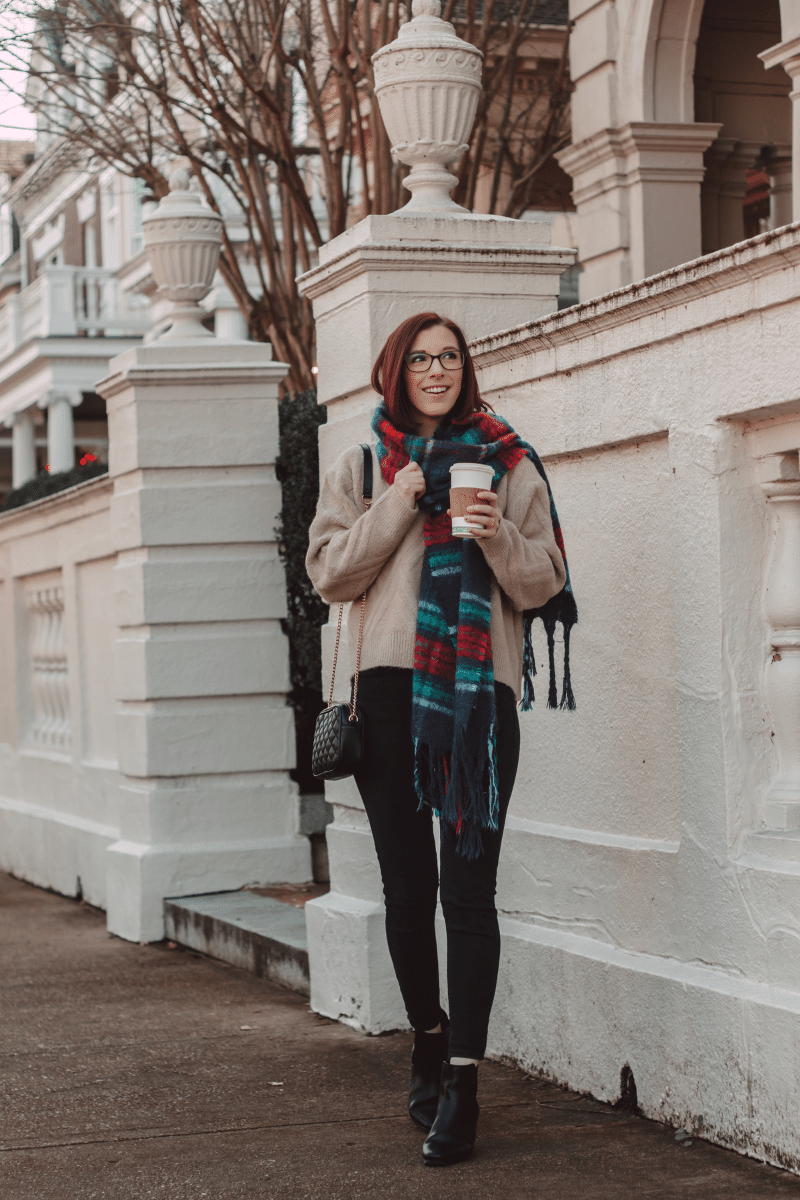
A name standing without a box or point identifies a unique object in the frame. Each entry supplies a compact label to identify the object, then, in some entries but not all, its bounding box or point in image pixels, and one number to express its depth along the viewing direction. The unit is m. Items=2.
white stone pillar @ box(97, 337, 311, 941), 10.61
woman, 5.61
